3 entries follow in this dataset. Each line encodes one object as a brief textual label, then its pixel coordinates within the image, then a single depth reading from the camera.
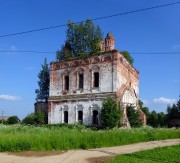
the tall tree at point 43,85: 25.86
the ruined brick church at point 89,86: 18.28
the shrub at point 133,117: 18.59
